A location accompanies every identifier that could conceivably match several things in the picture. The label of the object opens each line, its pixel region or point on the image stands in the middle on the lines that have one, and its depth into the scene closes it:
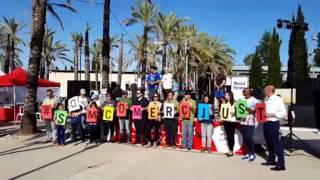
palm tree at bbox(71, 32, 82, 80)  39.81
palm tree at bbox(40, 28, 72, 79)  42.07
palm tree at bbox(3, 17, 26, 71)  33.84
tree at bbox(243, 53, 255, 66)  97.75
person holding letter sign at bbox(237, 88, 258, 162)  7.95
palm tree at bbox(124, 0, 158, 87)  30.21
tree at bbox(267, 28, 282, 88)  47.55
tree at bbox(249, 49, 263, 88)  52.36
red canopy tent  16.47
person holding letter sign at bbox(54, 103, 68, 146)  9.45
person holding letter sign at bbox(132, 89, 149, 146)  9.40
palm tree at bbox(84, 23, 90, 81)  35.34
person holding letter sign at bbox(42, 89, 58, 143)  9.82
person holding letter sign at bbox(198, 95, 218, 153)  8.60
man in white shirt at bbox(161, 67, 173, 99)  12.19
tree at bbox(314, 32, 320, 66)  66.95
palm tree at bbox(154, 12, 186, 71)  31.57
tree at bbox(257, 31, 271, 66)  78.27
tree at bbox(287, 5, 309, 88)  42.31
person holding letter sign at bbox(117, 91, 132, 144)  9.54
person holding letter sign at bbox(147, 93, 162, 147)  9.17
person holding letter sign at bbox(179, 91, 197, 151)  8.75
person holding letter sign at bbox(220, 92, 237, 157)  8.22
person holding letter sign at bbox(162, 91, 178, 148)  8.98
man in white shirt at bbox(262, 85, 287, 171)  6.98
